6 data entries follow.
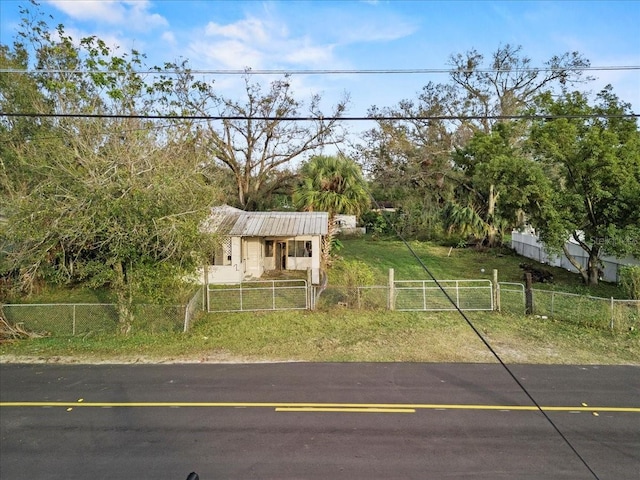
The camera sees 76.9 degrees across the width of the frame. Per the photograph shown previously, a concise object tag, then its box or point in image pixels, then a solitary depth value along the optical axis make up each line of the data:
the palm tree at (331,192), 20.94
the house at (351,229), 39.47
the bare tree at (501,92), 32.72
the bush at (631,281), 12.12
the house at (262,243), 17.86
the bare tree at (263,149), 29.42
